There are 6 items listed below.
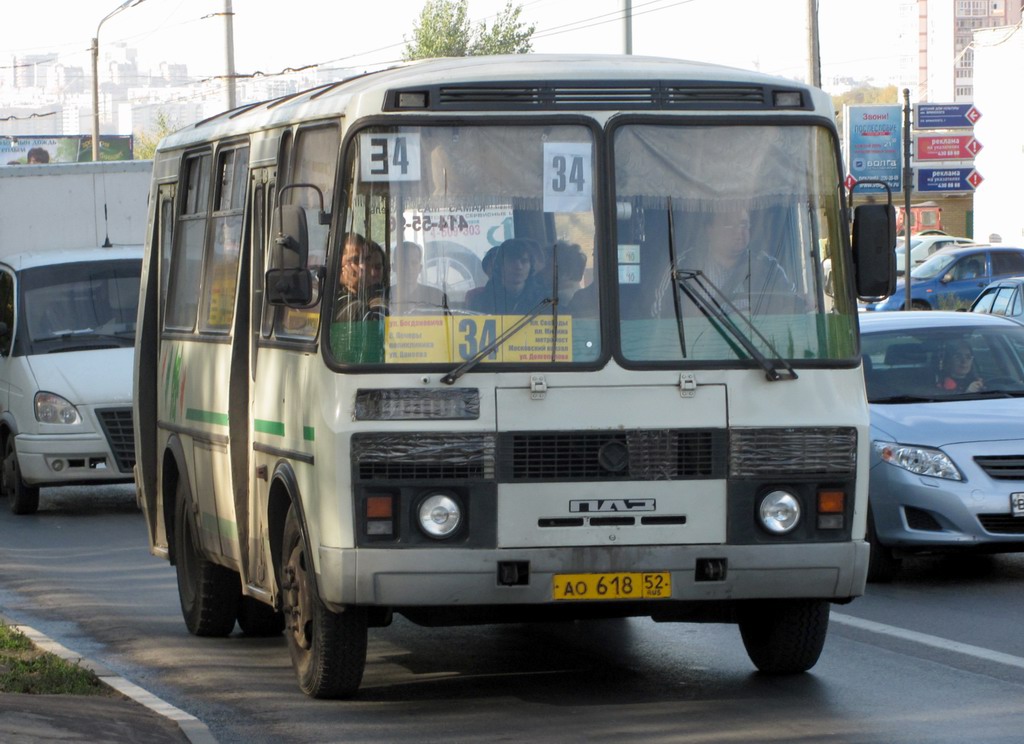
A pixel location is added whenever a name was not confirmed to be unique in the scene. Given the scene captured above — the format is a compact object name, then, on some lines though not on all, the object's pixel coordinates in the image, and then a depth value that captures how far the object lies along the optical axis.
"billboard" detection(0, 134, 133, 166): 99.64
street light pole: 63.88
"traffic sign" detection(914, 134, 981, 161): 67.06
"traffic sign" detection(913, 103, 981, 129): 65.81
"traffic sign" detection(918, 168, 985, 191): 66.69
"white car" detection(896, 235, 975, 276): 51.72
